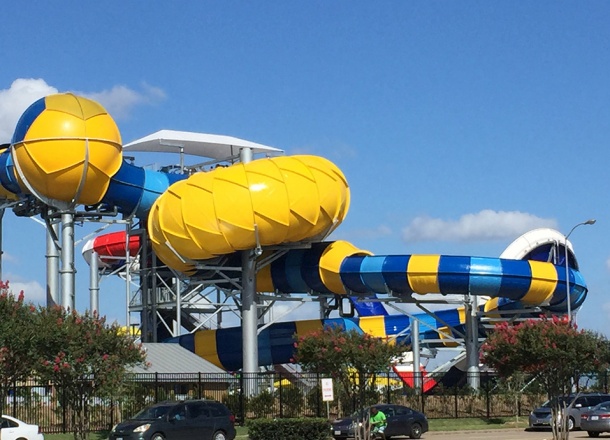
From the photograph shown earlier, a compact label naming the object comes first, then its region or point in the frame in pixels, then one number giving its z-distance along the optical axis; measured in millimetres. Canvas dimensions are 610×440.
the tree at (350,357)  49469
